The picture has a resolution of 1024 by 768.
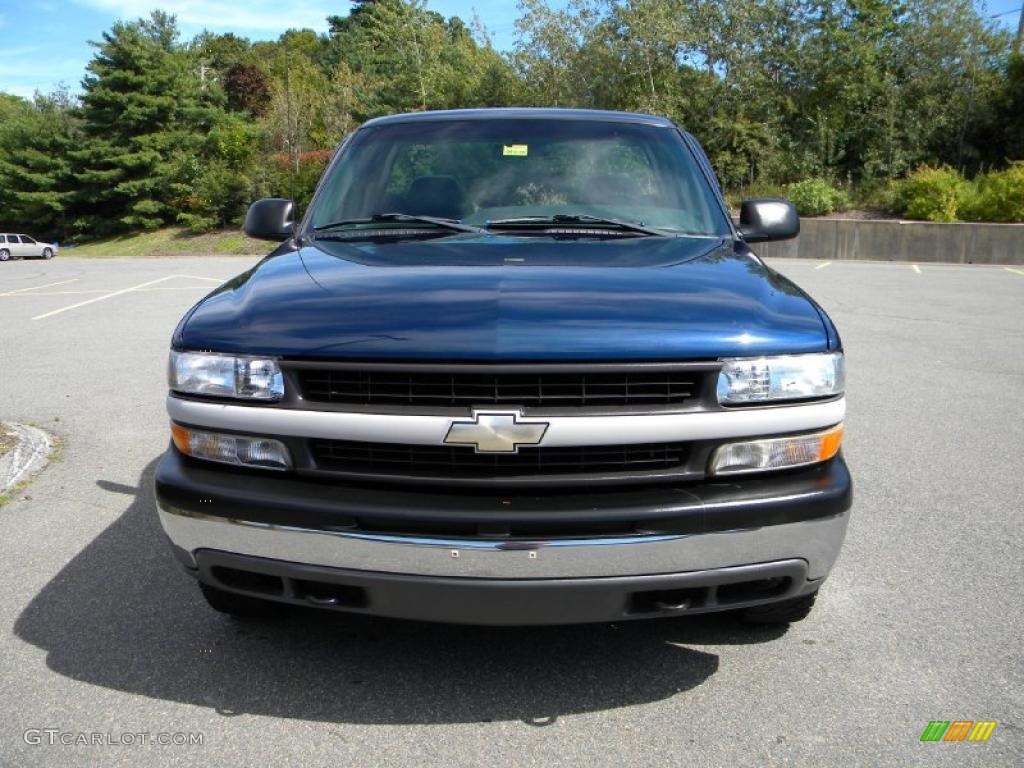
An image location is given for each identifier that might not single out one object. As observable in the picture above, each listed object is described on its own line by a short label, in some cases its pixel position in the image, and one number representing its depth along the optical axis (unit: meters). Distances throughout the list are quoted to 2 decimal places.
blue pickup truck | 2.38
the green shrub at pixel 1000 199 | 25.11
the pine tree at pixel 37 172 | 48.72
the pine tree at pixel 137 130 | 46.09
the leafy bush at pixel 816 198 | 27.70
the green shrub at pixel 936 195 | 26.06
